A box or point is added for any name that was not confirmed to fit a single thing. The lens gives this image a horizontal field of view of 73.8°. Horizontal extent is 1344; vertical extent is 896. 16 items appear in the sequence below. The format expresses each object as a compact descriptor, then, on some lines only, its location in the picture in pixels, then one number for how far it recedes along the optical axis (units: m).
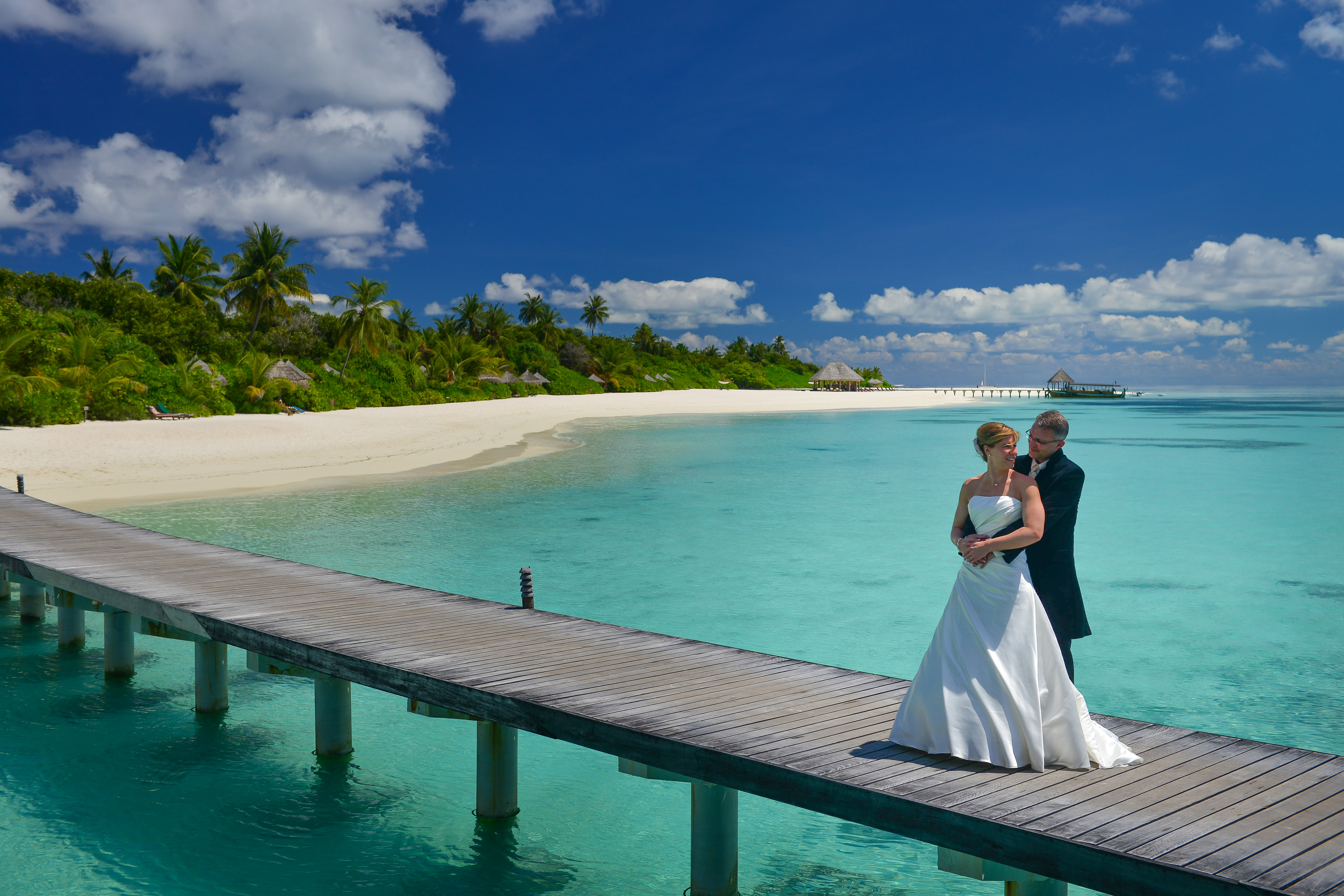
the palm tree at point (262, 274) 51.38
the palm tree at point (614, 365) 89.44
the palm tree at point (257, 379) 39.84
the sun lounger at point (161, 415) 33.06
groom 4.58
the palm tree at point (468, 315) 78.56
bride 3.90
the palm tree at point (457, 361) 64.56
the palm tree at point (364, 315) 53.72
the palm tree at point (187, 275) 52.75
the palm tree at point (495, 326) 78.06
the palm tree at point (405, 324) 66.75
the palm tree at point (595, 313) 109.56
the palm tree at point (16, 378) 26.48
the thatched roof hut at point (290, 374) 44.94
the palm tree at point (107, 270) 55.75
